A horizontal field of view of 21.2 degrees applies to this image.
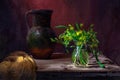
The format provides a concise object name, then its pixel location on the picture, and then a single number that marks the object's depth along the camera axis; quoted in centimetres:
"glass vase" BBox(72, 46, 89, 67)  167
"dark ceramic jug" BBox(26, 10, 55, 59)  183
